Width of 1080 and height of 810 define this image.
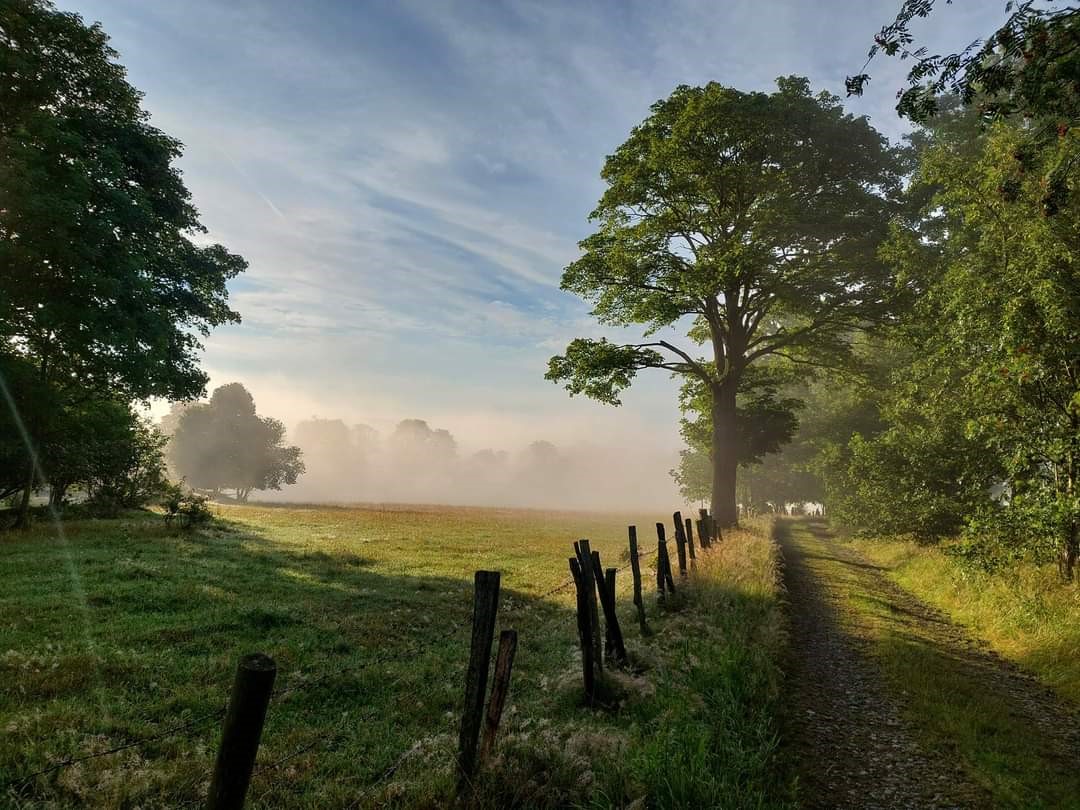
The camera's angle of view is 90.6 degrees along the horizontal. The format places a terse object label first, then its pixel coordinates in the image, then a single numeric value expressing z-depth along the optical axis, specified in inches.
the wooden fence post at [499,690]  210.1
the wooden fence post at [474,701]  201.0
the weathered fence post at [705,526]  830.5
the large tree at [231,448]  3048.7
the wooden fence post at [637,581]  432.6
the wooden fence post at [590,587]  319.9
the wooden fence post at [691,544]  679.3
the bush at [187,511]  980.6
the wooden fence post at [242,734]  124.3
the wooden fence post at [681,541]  628.6
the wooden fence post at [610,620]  350.6
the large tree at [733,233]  864.3
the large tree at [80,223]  727.7
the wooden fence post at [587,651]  299.0
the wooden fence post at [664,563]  518.9
